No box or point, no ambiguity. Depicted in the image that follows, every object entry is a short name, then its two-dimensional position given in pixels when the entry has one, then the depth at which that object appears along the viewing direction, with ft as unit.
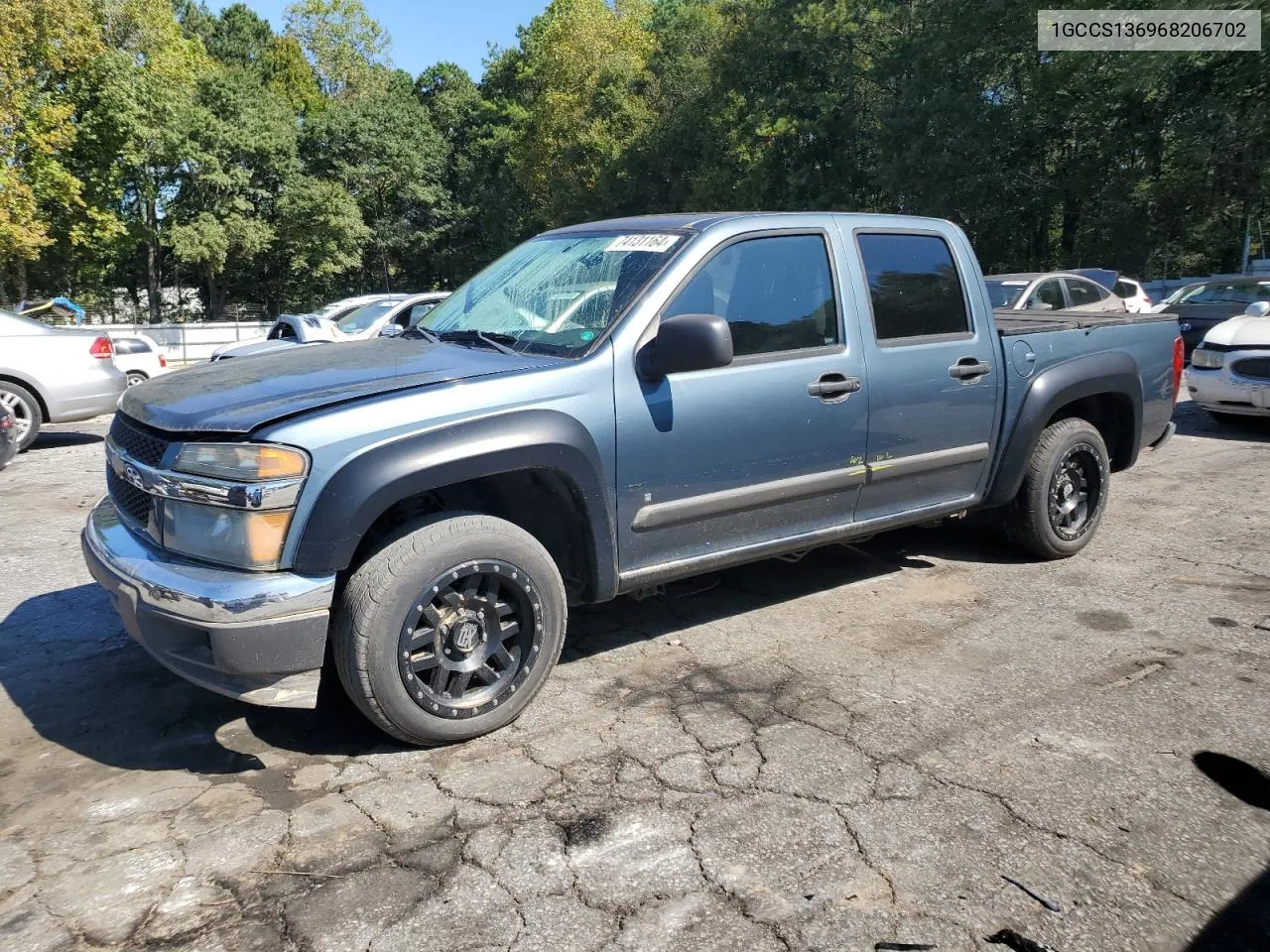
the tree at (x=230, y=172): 120.67
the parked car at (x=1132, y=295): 53.21
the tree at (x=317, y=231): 132.67
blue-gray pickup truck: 10.18
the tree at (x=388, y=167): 144.36
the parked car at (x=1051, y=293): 39.58
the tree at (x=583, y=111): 130.52
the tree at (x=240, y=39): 182.60
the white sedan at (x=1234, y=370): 30.86
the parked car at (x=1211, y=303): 48.88
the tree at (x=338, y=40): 187.93
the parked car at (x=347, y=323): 38.50
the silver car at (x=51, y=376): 30.53
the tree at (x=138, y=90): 100.53
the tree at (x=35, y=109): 76.43
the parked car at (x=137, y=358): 52.34
